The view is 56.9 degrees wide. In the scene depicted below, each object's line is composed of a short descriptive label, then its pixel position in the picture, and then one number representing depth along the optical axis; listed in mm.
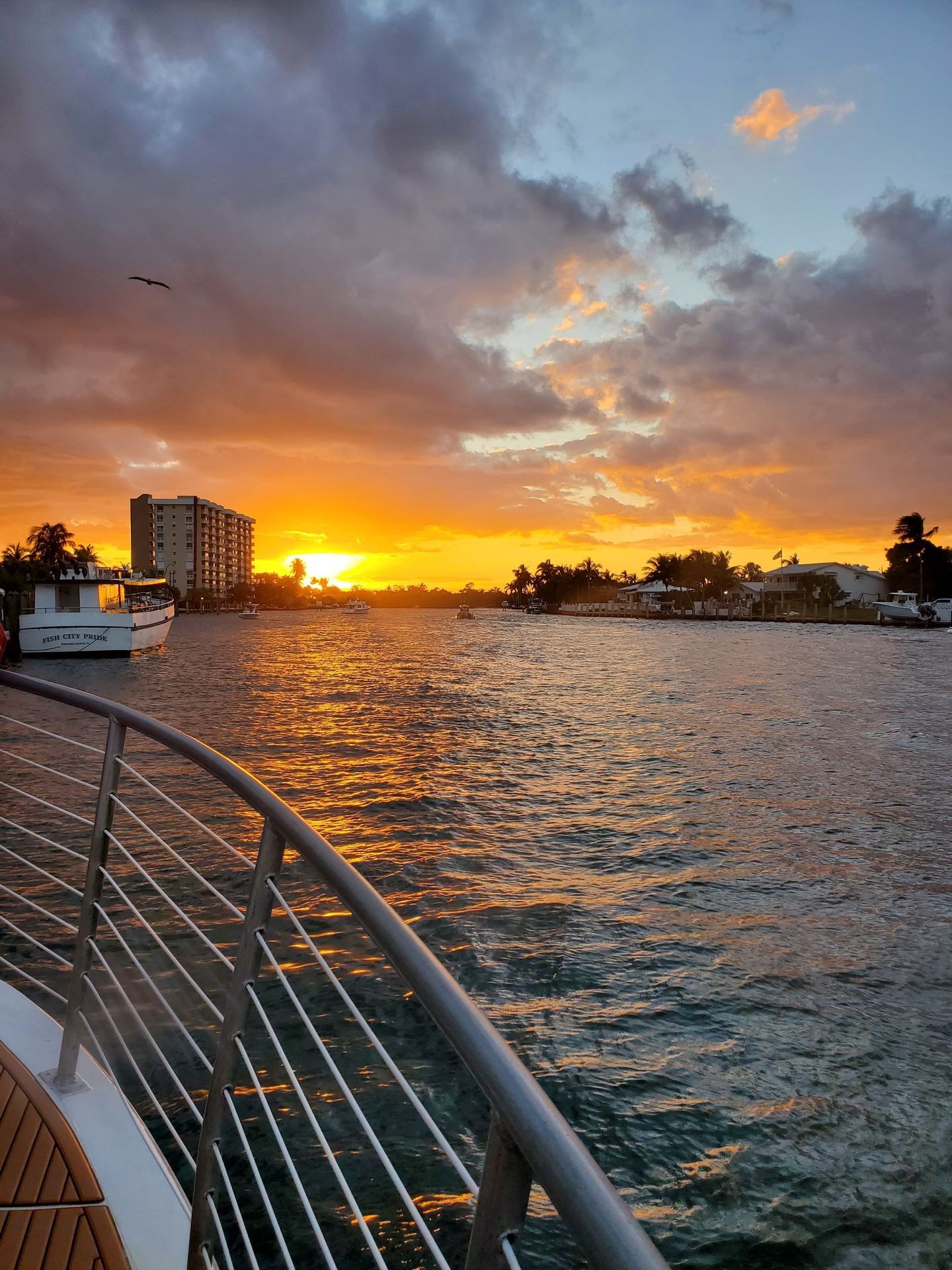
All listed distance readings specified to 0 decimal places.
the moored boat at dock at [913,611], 90000
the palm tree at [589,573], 181125
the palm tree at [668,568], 143500
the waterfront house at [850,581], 122062
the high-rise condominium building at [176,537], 183750
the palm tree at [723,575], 132875
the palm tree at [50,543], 106125
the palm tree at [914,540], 100125
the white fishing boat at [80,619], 38188
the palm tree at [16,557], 96762
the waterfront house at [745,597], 126619
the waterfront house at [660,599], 134875
